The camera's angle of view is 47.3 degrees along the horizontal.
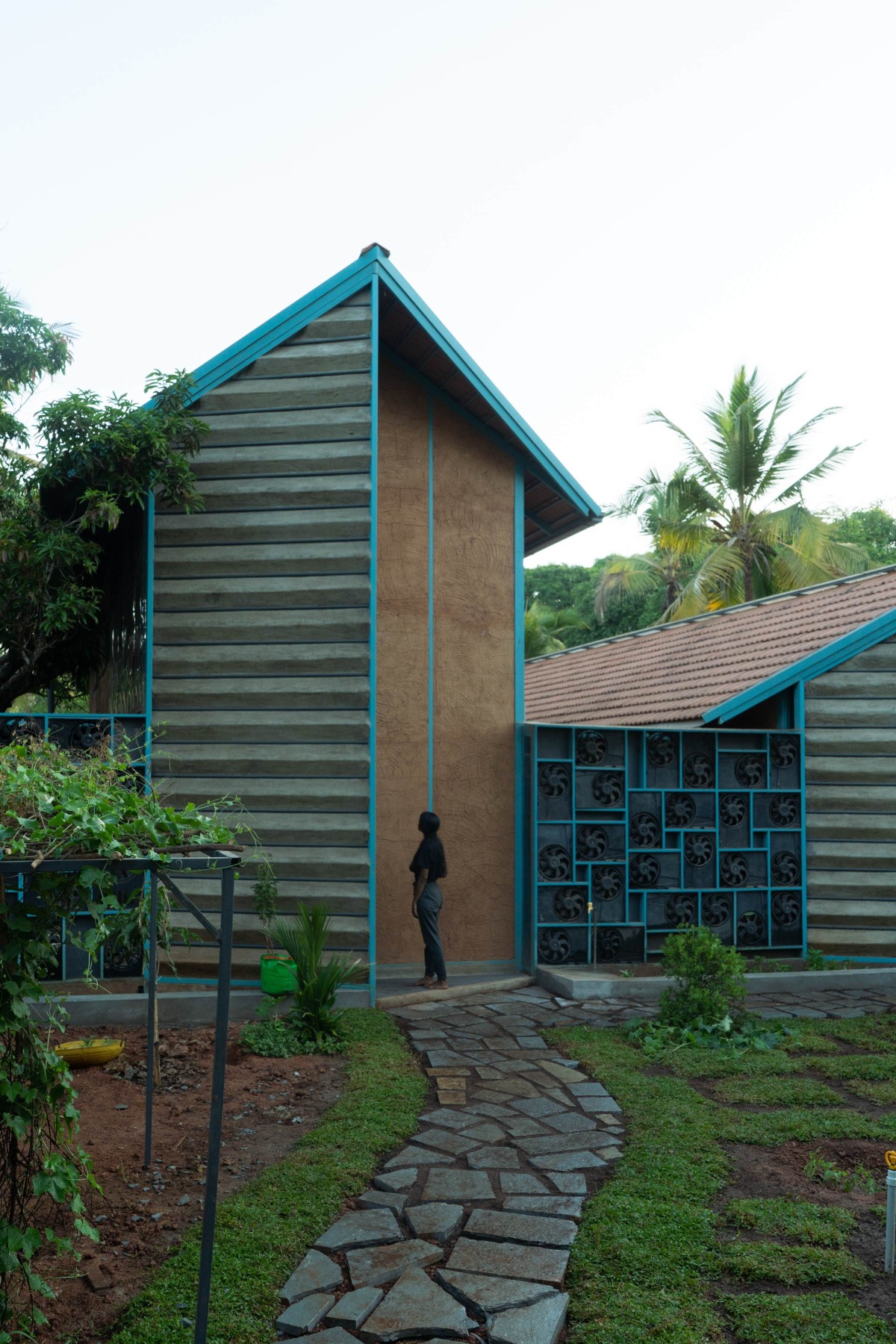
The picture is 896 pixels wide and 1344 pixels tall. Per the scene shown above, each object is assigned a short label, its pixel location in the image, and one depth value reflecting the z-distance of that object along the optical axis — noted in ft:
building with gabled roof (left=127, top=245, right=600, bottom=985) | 28.60
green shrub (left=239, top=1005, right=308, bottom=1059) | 23.70
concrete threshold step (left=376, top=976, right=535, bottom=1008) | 28.99
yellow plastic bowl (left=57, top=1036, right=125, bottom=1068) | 22.09
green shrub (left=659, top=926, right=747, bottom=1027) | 25.62
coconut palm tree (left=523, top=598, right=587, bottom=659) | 109.34
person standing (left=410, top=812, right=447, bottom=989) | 30.12
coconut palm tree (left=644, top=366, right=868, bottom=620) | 71.26
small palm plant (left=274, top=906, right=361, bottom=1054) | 24.68
